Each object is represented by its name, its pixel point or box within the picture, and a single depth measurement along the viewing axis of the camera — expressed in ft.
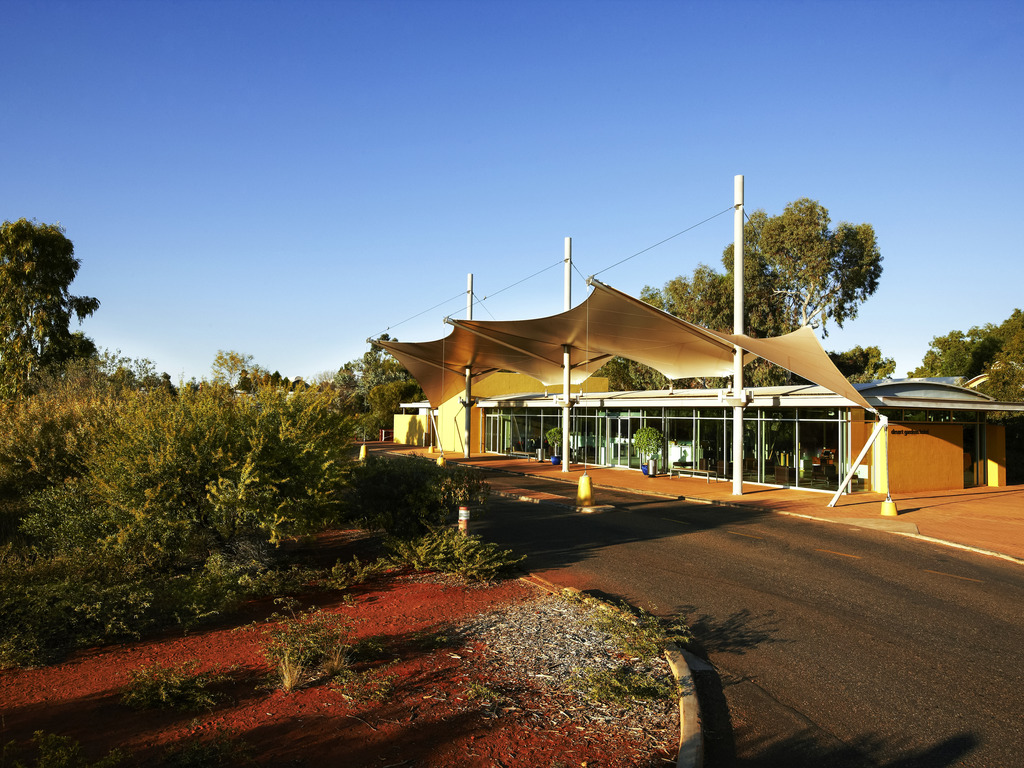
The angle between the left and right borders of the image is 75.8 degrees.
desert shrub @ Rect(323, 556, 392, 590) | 27.04
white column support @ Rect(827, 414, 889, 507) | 53.91
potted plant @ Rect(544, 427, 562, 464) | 114.21
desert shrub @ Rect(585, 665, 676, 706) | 16.37
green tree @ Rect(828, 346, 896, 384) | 164.55
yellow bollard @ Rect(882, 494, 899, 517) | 51.68
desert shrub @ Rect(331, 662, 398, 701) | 15.93
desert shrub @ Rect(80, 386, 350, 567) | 27.02
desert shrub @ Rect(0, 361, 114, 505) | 35.58
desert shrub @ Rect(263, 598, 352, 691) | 16.67
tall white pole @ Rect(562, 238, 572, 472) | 92.58
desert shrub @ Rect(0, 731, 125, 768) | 11.73
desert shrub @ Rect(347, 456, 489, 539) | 35.24
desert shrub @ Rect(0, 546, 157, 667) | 18.99
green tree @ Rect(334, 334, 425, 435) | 195.00
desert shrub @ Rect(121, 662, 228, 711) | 15.47
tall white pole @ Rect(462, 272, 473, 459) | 116.67
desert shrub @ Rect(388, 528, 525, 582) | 28.89
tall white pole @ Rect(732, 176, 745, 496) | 63.31
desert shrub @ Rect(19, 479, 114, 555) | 27.76
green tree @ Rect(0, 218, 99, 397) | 90.17
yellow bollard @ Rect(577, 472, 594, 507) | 54.95
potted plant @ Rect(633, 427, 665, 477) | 91.30
